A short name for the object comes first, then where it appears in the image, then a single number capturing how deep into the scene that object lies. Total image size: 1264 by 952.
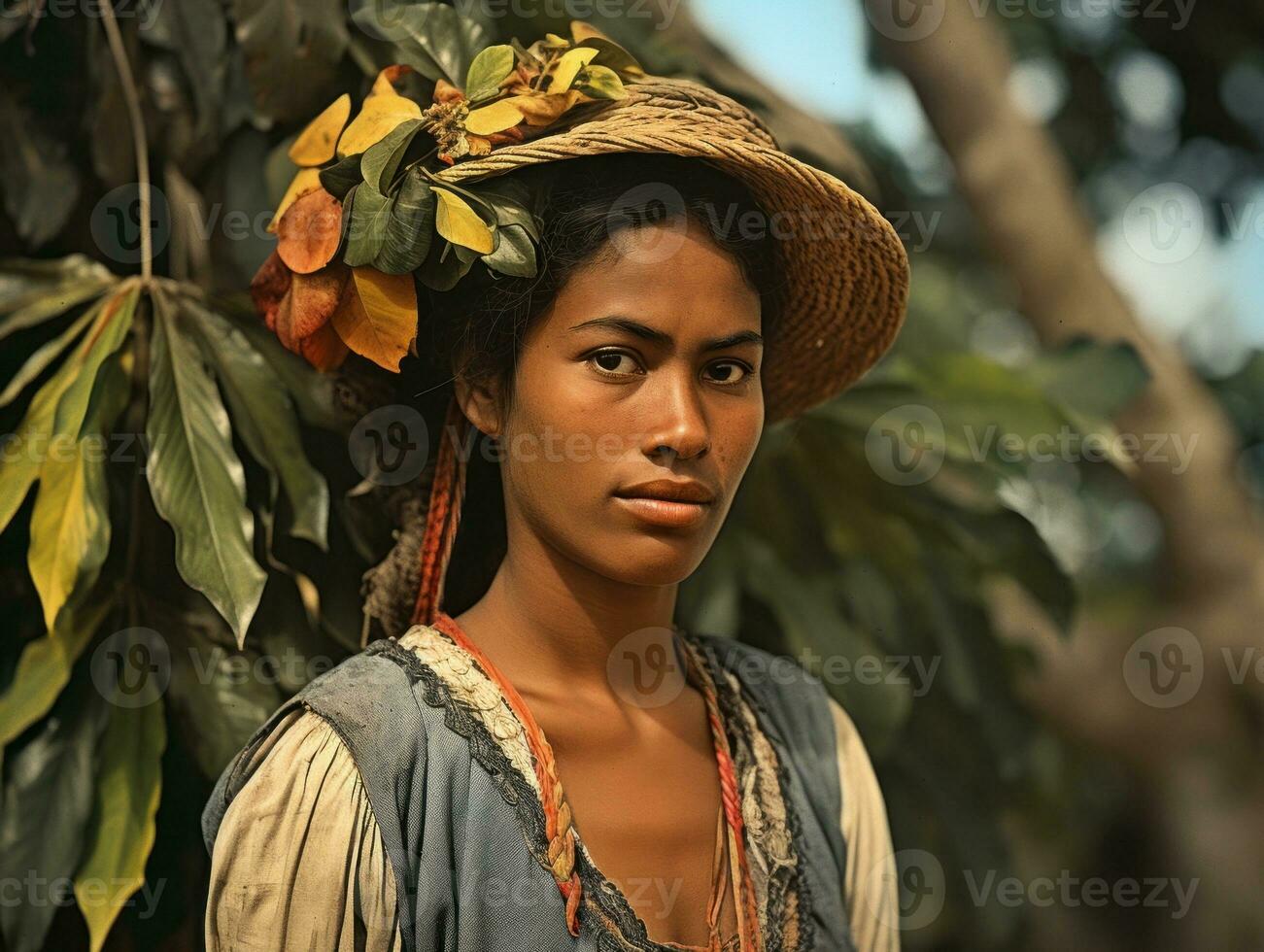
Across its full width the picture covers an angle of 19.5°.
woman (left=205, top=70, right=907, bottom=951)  1.75
